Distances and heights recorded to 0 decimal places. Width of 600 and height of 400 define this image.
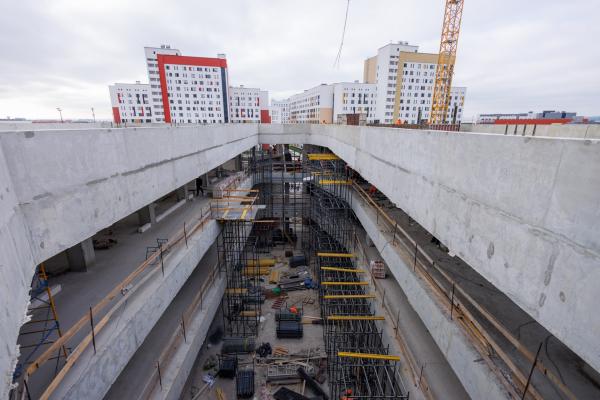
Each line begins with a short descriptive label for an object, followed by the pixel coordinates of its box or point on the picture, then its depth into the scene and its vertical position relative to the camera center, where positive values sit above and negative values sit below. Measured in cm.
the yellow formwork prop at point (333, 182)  1536 -315
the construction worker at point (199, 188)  1501 -334
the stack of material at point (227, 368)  986 -863
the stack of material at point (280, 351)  1110 -911
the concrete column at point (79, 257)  717 -339
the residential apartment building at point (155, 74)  6297 +1189
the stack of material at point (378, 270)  1059 -551
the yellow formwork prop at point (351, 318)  791 -551
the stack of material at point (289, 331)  1192 -880
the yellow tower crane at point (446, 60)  3831 +981
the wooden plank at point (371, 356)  678 -569
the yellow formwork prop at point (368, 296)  911 -578
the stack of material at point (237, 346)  1091 -871
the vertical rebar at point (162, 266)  692 -358
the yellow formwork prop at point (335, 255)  1206 -568
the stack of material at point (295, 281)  1570 -906
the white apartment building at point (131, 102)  6756 +601
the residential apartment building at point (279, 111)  11479 +622
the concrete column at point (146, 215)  1029 -331
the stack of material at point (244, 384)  923 -870
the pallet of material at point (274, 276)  1625 -903
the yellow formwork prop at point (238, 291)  1291 -791
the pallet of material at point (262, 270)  1723 -911
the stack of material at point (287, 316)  1259 -870
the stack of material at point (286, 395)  911 -896
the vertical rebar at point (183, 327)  818 -604
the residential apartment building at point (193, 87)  5956 +866
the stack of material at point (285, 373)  988 -897
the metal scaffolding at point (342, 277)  840 -646
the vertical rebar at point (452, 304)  557 -364
